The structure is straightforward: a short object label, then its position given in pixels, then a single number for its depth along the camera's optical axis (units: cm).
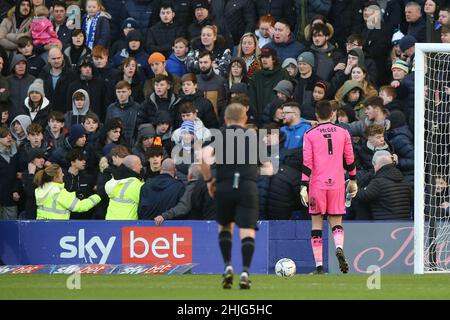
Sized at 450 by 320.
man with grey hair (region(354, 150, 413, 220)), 1836
